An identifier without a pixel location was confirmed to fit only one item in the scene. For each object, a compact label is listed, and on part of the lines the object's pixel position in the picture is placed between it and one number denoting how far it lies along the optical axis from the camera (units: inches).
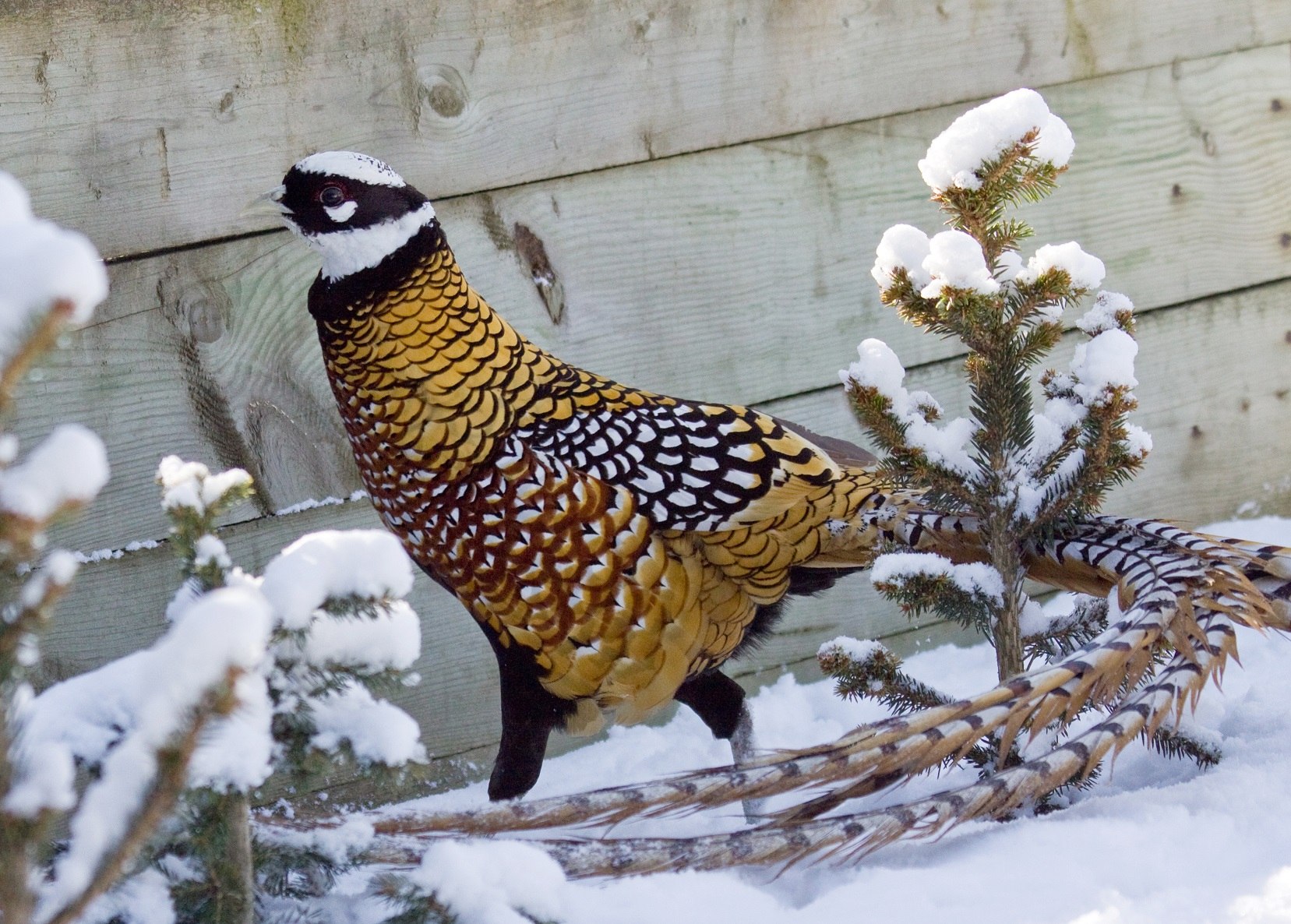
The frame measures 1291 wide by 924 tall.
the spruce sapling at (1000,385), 140.2
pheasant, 142.1
